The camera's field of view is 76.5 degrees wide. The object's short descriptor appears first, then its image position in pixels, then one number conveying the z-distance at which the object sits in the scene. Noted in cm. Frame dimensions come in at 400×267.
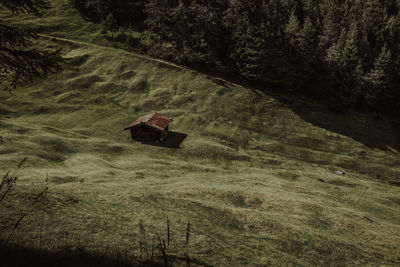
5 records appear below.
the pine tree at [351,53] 7181
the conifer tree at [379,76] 7162
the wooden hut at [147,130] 4422
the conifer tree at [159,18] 7444
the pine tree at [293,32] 7381
